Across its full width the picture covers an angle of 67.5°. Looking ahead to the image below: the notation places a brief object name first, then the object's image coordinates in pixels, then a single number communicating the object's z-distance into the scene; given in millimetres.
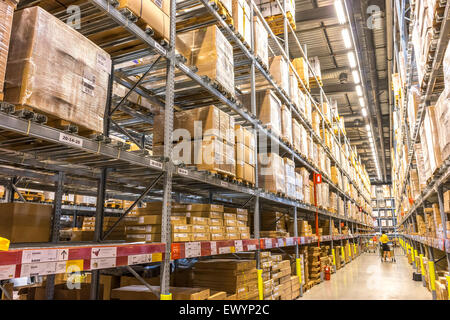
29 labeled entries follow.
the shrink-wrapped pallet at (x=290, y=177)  7085
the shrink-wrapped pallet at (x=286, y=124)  7228
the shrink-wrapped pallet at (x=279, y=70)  7430
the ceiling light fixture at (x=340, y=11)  9109
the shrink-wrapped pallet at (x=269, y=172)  6293
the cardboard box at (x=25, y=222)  3033
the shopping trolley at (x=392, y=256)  16233
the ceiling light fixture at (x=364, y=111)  16969
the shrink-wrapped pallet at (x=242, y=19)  5461
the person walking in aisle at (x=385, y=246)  15311
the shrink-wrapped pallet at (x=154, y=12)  3136
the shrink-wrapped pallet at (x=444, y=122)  3759
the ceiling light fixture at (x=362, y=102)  15880
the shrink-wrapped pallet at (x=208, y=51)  4449
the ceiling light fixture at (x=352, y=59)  11691
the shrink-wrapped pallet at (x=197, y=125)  4258
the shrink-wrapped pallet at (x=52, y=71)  2197
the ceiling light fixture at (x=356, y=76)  12921
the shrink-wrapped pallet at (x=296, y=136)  7962
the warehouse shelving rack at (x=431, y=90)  3767
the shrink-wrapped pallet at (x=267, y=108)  6473
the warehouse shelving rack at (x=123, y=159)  2275
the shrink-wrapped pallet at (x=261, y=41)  6307
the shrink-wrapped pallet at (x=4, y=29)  2016
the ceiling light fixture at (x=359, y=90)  14405
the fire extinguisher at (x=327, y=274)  10180
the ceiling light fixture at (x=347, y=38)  10406
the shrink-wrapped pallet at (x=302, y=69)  9875
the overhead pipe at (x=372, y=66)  12203
